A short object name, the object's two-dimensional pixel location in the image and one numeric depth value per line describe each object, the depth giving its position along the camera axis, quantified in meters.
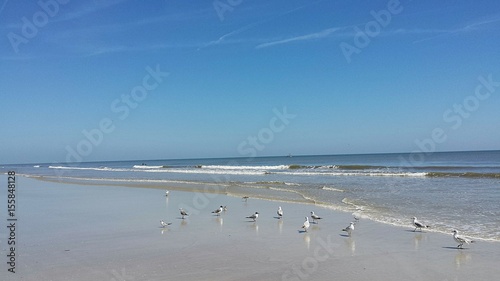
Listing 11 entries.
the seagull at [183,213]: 14.41
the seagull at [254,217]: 13.50
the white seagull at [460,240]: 9.19
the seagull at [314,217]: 13.02
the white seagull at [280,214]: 14.02
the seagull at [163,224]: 12.58
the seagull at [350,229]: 10.89
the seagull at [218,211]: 14.84
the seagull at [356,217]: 12.85
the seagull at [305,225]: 11.71
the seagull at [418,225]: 11.23
